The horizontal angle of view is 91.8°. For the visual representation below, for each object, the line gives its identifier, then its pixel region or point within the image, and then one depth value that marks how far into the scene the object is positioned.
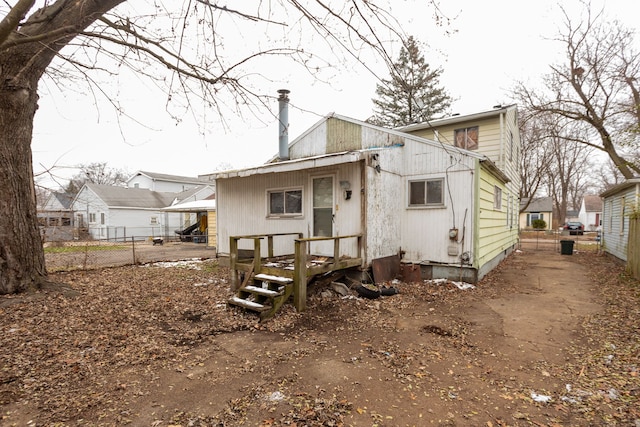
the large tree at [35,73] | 2.96
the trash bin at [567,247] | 14.22
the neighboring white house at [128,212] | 26.58
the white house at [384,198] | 7.17
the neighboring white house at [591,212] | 40.62
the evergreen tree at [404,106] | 24.98
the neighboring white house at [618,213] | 10.28
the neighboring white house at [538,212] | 37.72
